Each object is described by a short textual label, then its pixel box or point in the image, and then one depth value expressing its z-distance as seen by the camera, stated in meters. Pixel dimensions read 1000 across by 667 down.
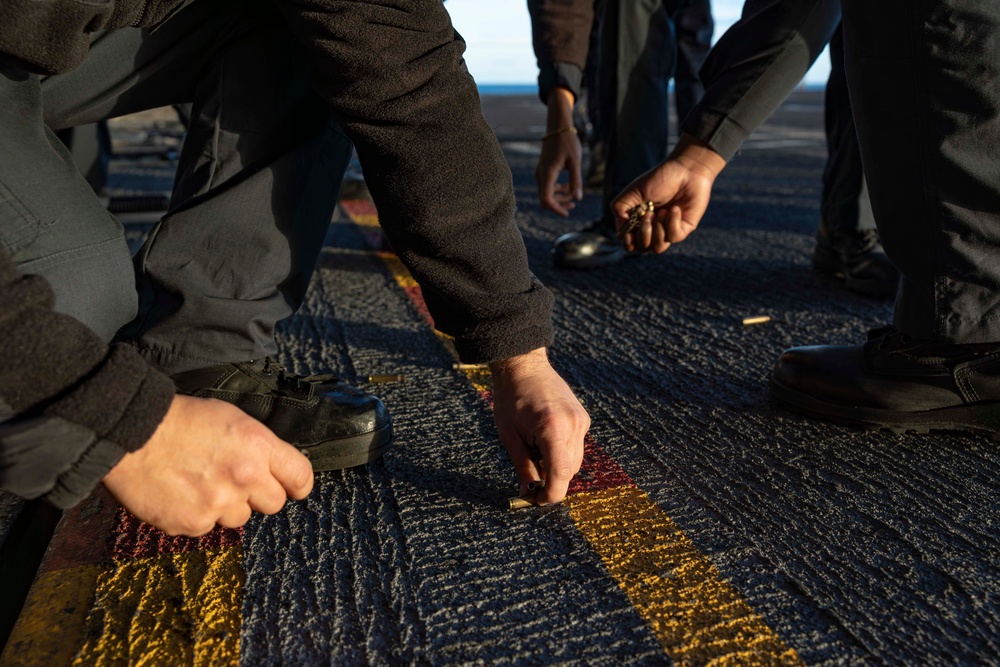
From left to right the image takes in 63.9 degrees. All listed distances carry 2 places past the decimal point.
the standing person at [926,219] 1.48
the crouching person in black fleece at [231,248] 0.88
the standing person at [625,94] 3.05
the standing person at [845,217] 2.63
